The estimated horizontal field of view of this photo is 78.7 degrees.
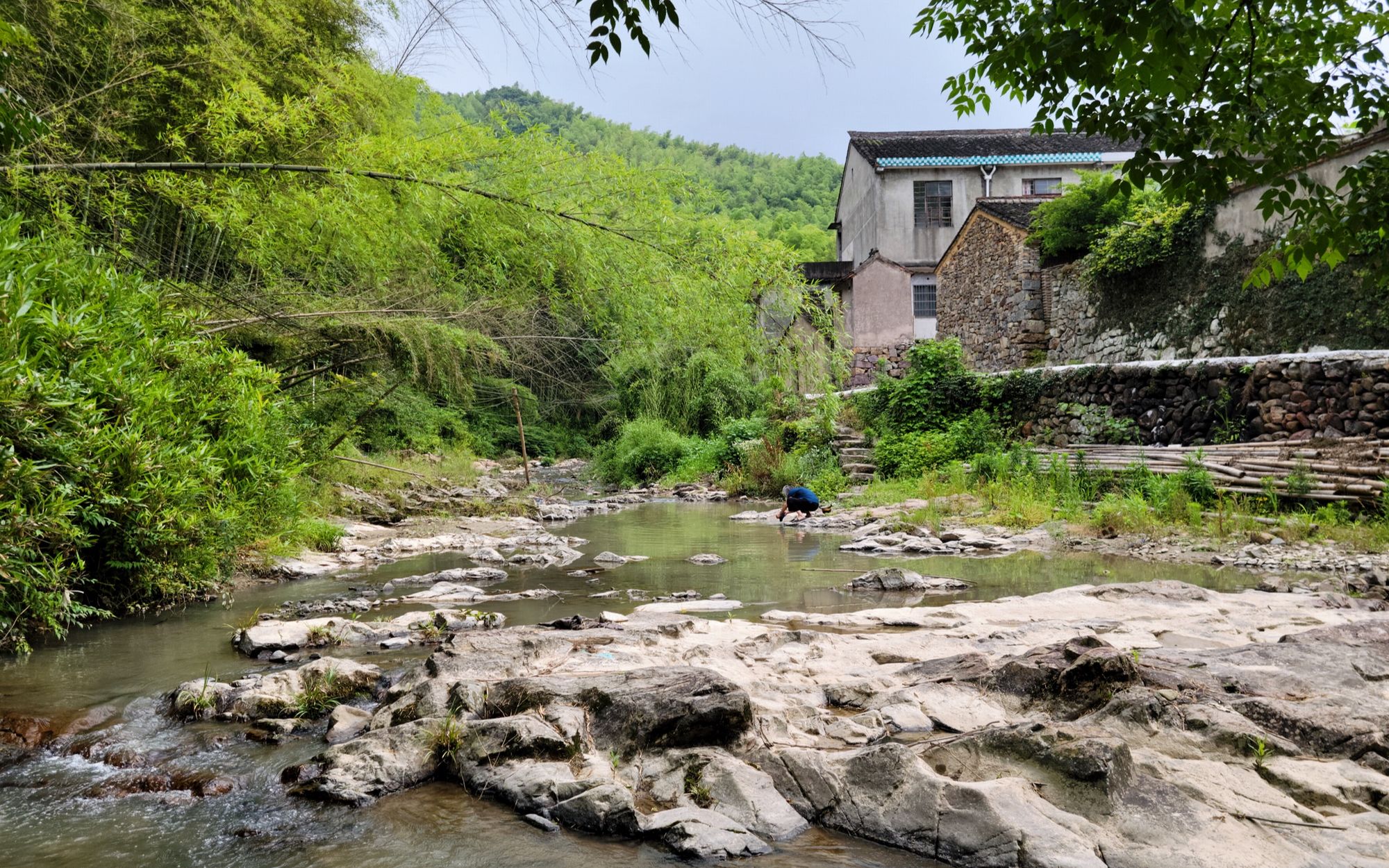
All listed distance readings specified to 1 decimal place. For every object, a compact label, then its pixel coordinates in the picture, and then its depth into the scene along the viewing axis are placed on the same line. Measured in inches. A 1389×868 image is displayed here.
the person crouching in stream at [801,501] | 547.2
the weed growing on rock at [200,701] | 167.9
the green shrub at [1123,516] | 396.5
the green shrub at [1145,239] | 568.4
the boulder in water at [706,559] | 375.9
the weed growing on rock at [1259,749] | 120.8
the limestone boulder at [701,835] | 113.0
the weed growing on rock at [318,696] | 170.1
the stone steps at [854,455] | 659.4
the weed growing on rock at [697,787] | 124.9
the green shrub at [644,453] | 924.6
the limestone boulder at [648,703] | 139.0
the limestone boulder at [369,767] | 132.2
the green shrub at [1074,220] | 700.7
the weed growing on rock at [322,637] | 222.2
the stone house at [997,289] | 751.7
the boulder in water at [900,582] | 297.9
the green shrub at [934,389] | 653.9
